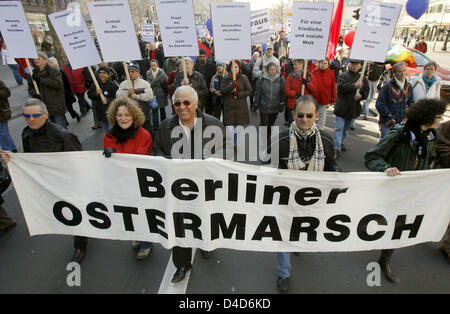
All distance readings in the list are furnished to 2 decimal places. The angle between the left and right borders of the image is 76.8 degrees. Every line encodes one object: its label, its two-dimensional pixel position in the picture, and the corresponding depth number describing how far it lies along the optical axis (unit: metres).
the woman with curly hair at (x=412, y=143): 2.55
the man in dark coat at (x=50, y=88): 5.82
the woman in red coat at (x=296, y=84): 5.76
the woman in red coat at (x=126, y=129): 2.83
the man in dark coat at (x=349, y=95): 5.38
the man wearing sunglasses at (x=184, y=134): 2.79
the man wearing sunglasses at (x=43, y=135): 2.89
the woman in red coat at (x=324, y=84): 5.70
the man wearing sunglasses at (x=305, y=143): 2.48
